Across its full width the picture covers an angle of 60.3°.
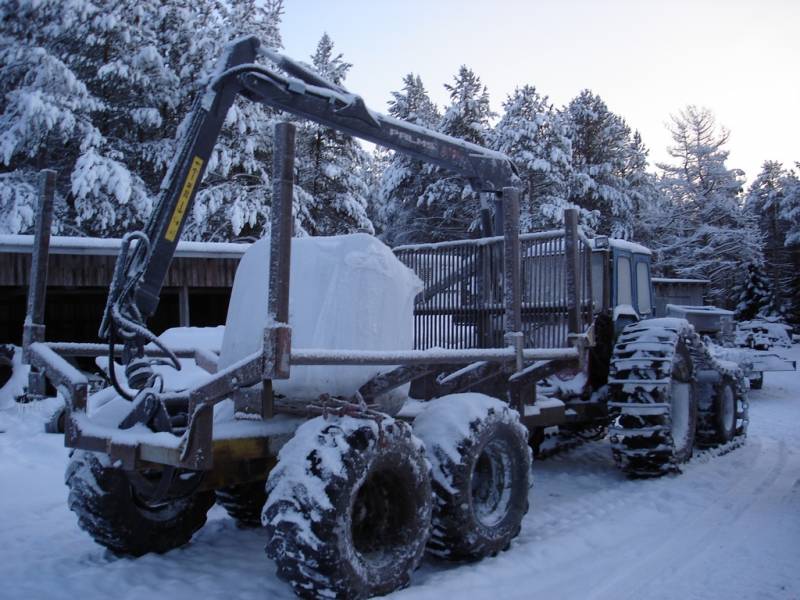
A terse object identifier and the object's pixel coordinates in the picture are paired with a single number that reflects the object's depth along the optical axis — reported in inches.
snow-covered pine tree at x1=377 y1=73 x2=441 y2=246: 1037.8
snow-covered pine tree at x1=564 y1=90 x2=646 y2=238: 1135.0
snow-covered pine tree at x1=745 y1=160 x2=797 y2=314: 1777.8
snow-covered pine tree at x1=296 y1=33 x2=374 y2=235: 937.5
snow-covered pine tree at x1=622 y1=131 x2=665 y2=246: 1228.5
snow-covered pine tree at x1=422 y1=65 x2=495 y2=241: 1014.4
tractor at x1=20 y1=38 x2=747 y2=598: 139.1
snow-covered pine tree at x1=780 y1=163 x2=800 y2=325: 1637.2
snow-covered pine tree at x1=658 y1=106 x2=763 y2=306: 1455.5
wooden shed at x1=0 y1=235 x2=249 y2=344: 485.4
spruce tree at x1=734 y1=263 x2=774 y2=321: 1470.2
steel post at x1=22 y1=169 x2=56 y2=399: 179.6
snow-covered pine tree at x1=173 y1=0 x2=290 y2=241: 807.1
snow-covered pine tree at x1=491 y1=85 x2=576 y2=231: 1029.8
